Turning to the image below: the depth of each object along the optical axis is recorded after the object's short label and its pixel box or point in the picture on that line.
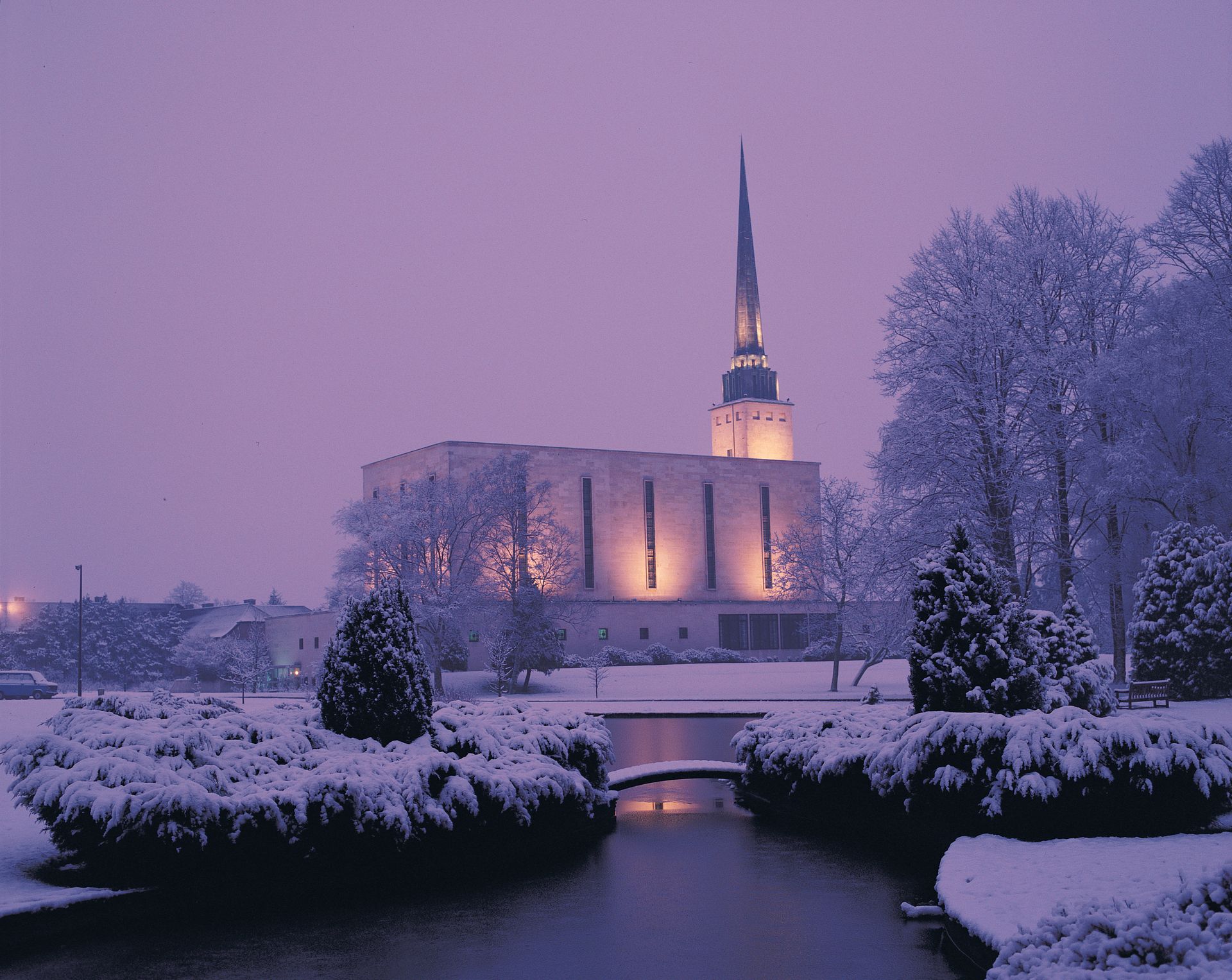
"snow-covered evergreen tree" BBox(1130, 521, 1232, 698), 27.33
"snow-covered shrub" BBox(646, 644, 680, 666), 66.12
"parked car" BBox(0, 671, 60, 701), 51.88
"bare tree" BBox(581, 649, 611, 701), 47.76
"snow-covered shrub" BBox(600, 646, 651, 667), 65.00
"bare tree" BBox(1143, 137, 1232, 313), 31.39
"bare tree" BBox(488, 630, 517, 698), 49.50
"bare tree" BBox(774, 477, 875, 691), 46.59
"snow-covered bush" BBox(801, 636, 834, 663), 60.38
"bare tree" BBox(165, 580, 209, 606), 159.90
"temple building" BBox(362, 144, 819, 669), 75.31
